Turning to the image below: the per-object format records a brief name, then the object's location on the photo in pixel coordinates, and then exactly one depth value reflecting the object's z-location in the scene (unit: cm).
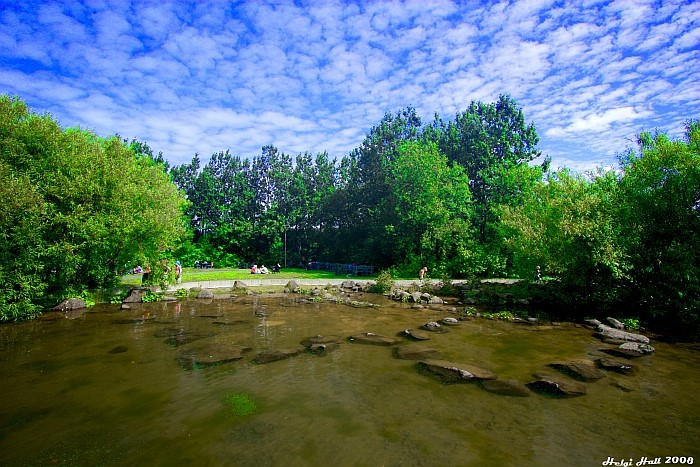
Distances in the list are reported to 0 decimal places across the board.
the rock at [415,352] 1309
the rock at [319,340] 1471
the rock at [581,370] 1116
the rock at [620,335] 1541
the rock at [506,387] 997
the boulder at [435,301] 2529
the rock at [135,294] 2410
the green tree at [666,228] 1756
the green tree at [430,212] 3925
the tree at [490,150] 4453
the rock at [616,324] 1791
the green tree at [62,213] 1833
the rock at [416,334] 1557
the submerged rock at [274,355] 1255
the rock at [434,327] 1725
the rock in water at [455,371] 1097
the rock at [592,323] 1819
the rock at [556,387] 998
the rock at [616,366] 1174
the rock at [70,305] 2116
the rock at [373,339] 1501
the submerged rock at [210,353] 1219
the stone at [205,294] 2675
